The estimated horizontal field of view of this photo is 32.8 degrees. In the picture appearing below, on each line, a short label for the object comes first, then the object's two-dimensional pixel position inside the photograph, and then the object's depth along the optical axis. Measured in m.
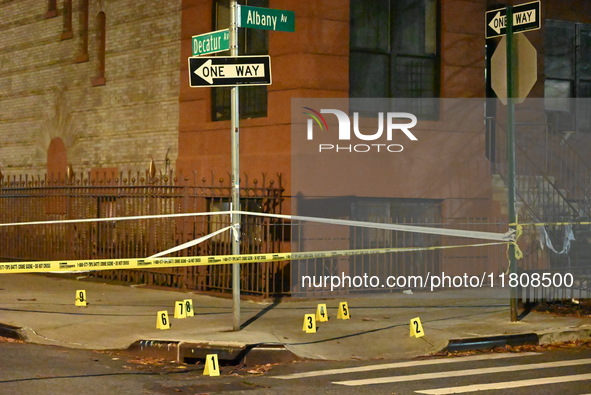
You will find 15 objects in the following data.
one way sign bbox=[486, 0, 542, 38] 12.48
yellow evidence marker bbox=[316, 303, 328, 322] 12.87
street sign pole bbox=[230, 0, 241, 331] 11.53
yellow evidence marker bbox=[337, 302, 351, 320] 13.13
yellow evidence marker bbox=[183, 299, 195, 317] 13.14
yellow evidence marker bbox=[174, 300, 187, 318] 13.01
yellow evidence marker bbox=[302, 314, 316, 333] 11.87
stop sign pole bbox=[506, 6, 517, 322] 12.55
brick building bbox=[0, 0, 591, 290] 16.39
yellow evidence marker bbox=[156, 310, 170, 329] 12.04
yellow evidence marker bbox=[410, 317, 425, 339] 11.64
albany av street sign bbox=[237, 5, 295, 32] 11.80
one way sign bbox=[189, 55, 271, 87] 11.44
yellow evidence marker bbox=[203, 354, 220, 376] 9.68
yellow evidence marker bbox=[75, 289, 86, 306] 14.17
